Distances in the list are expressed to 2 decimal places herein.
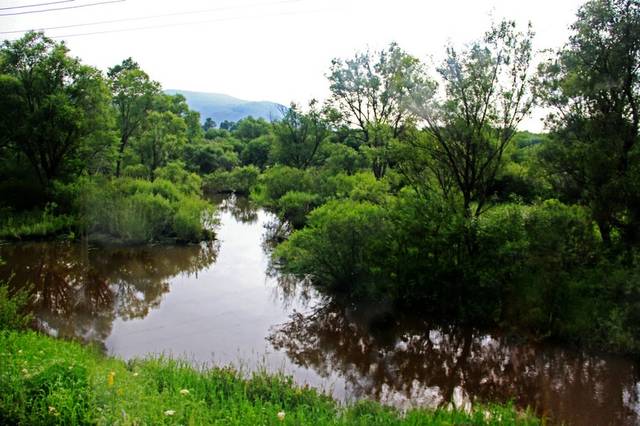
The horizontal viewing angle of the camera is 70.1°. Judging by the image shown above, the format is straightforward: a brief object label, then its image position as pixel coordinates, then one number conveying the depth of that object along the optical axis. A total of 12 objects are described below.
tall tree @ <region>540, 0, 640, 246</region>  10.66
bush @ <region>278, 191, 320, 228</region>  24.23
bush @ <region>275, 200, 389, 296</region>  12.65
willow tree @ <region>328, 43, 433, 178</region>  27.58
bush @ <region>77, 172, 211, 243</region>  20.95
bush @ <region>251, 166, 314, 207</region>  28.42
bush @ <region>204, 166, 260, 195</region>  45.28
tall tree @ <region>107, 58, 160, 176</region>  30.98
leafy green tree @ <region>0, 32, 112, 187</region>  22.23
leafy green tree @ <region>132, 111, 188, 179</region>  31.55
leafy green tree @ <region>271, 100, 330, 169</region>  37.03
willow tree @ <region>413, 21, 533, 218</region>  12.40
